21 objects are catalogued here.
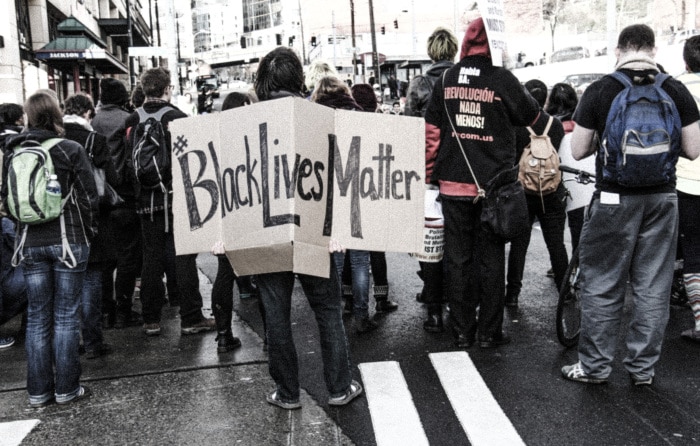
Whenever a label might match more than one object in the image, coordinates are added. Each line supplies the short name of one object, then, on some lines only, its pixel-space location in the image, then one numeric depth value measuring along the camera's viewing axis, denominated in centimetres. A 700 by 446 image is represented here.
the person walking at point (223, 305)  537
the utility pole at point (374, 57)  4610
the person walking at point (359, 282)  542
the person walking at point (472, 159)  492
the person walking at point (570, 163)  628
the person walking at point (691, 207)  526
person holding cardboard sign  402
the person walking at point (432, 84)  573
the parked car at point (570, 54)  4884
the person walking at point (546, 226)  604
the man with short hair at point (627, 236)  420
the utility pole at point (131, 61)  3045
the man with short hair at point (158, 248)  568
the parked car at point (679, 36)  3873
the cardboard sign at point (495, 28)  468
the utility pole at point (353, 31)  5622
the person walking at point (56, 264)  438
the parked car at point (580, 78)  3434
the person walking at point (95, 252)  521
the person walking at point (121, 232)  623
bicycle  504
